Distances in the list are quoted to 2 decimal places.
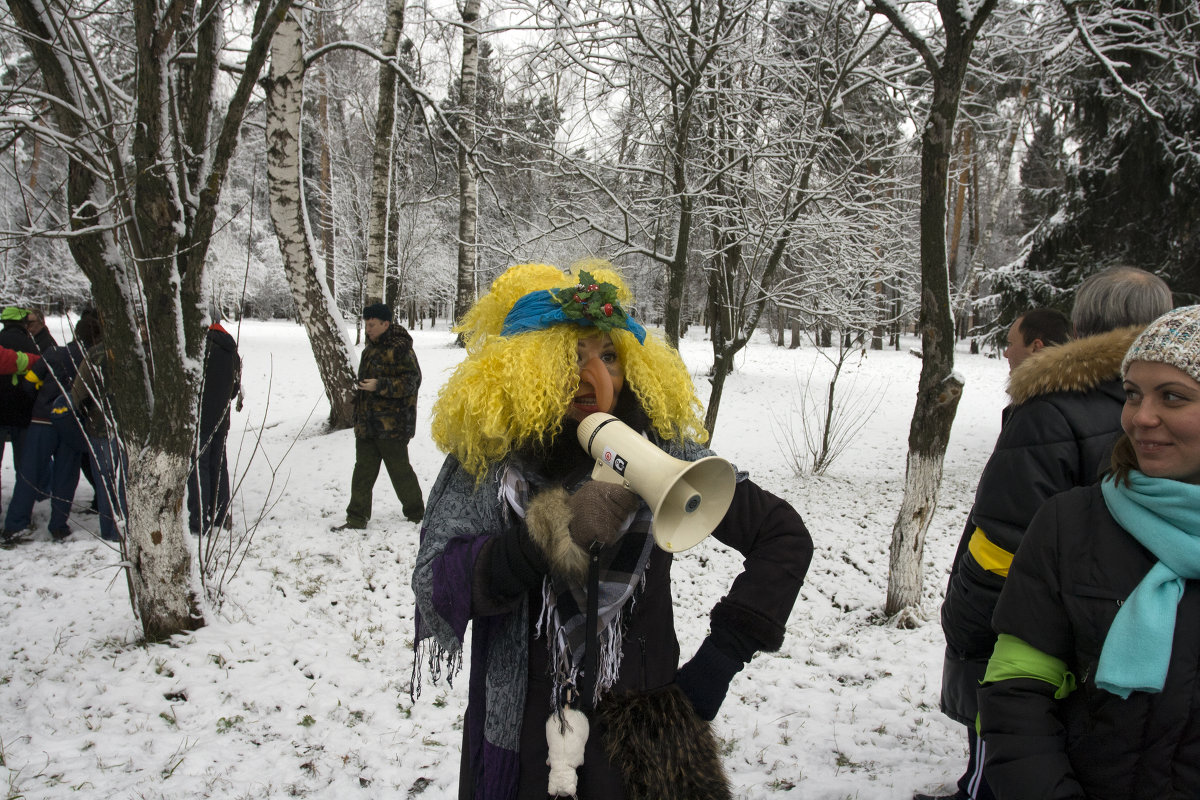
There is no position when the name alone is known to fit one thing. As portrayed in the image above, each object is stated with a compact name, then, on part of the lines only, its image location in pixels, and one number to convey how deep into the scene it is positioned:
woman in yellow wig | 1.39
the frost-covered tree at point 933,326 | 3.84
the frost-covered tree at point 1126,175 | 7.33
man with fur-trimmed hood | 1.88
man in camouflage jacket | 5.67
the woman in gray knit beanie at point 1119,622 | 1.17
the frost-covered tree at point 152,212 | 3.06
